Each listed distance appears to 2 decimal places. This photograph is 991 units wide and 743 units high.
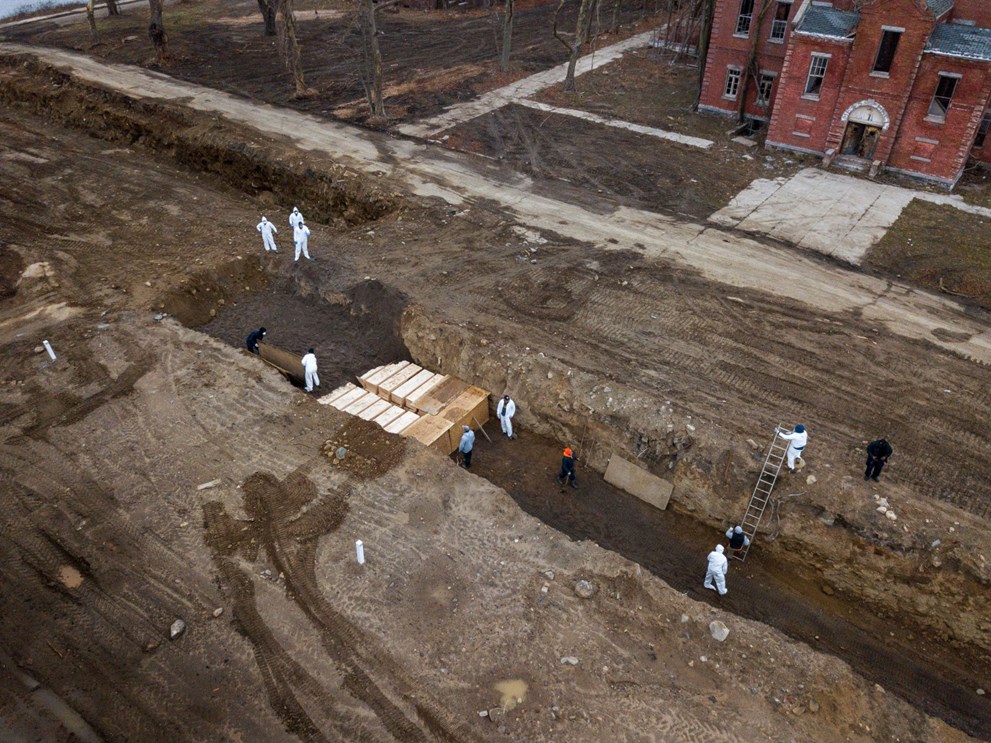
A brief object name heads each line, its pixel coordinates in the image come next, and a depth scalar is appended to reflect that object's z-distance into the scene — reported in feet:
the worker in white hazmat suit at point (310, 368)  49.19
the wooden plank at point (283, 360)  51.85
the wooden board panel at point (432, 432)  44.86
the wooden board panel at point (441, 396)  48.01
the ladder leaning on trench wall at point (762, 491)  40.22
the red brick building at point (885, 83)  70.79
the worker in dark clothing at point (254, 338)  52.52
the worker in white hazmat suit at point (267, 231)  61.11
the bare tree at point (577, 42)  96.23
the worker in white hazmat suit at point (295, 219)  58.65
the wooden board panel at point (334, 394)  48.23
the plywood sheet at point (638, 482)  43.93
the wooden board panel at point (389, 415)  46.37
